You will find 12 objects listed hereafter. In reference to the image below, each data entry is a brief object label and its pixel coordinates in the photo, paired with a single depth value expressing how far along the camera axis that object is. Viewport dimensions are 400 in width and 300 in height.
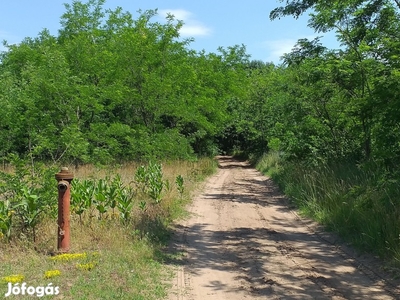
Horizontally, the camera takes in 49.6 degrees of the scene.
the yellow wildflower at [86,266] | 5.76
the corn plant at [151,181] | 10.93
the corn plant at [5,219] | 6.66
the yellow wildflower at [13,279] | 5.19
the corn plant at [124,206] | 8.16
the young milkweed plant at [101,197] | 7.97
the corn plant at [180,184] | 12.66
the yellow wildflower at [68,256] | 6.13
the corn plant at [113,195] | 8.31
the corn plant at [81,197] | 7.70
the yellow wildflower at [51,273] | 5.40
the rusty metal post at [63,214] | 6.54
